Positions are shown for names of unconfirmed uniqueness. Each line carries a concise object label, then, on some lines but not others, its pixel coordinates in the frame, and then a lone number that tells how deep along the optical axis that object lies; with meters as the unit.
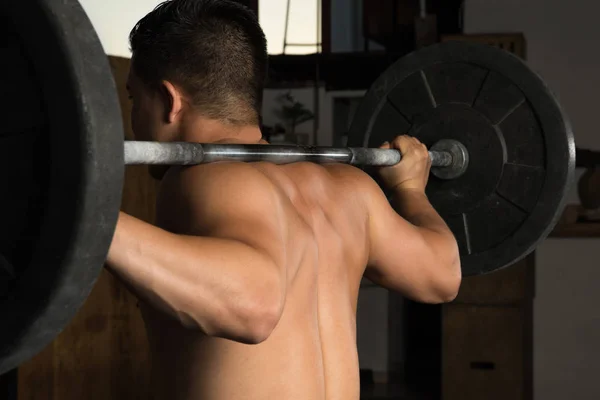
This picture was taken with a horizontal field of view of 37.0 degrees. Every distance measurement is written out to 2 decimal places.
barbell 0.78
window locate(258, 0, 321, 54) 5.26
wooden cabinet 3.45
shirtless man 0.90
